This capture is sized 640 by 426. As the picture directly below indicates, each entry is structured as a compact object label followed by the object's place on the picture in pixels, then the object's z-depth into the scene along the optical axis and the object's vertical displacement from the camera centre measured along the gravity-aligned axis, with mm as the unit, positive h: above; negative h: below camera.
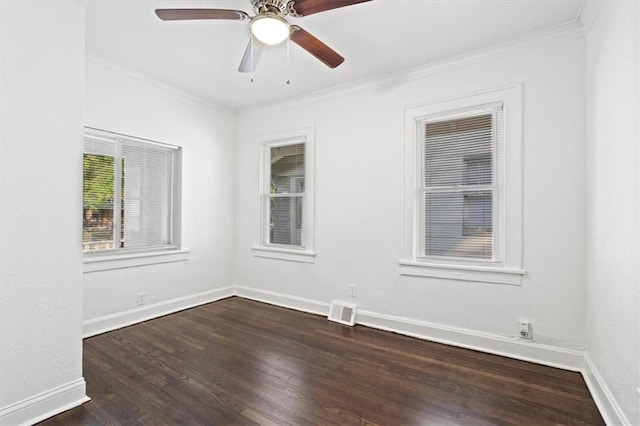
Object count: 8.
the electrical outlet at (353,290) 3699 -877
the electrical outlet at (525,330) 2734 -973
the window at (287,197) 4117 +223
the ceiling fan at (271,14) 1911 +1218
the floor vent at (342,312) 3635 -1139
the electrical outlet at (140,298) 3622 -982
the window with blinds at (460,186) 3020 +296
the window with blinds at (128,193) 3309 +208
